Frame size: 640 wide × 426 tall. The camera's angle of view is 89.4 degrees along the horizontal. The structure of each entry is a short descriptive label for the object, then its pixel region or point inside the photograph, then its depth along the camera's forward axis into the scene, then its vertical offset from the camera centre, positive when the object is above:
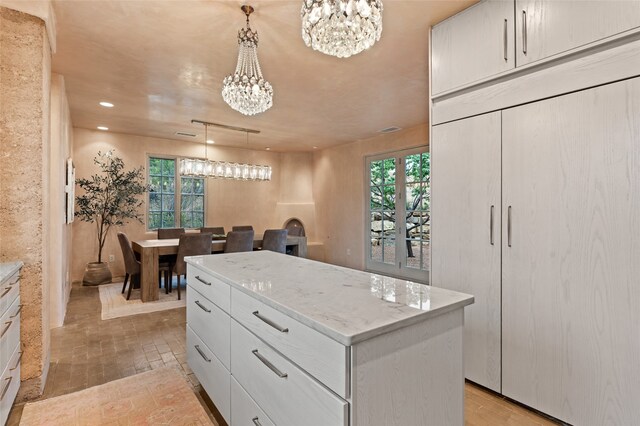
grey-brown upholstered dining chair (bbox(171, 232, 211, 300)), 4.41 -0.50
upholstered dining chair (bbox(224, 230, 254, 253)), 4.80 -0.46
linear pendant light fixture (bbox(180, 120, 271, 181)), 4.93 +0.67
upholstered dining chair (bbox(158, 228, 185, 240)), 5.54 -0.39
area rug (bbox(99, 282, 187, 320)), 3.92 -1.23
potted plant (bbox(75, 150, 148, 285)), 5.28 +0.18
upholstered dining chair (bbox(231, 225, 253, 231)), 6.47 -0.34
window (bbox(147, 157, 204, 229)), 6.36 +0.27
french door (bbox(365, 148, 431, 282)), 5.64 -0.05
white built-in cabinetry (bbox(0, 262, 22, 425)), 1.71 -0.72
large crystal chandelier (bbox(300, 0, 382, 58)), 1.44 +0.87
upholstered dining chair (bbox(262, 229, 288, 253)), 5.16 -0.47
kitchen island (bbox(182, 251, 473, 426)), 1.00 -0.50
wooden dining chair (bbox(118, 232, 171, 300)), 4.39 -0.70
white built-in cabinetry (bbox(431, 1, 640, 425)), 1.63 -0.02
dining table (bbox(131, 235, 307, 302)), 4.32 -0.73
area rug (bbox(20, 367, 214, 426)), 1.94 -1.26
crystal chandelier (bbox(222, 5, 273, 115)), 2.26 +0.90
